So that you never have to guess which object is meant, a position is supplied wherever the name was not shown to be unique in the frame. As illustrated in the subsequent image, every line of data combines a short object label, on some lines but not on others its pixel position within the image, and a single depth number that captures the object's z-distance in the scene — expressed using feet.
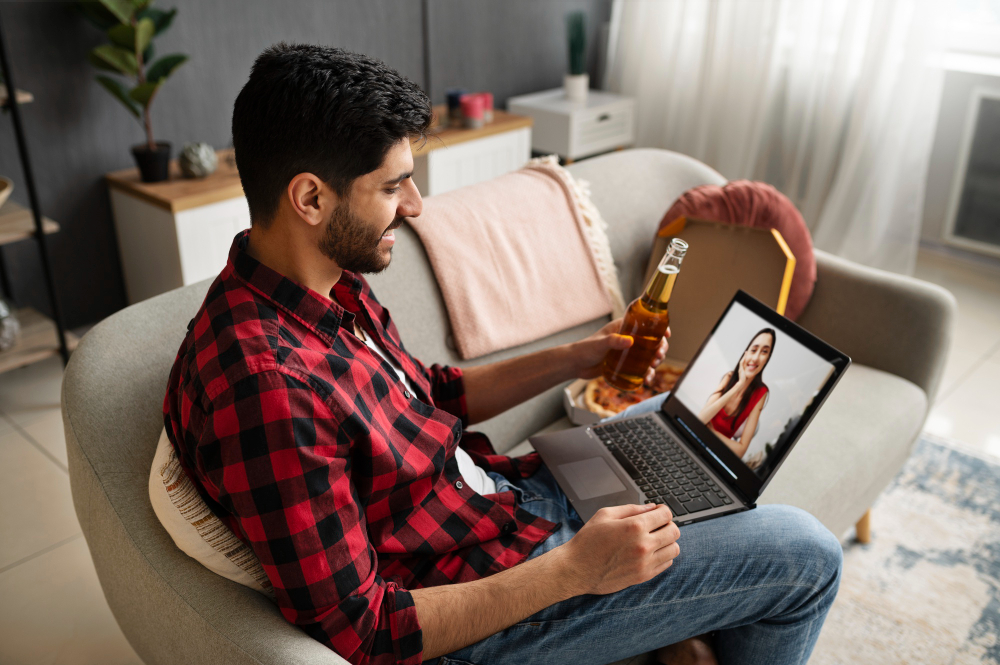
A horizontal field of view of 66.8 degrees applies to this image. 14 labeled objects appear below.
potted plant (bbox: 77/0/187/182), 7.14
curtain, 9.96
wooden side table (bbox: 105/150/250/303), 7.68
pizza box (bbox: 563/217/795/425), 5.65
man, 2.65
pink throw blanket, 5.11
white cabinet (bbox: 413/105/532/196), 9.77
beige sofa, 3.00
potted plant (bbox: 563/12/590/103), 11.37
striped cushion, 2.95
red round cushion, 5.77
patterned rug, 5.06
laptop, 3.69
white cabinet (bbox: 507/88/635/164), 11.36
